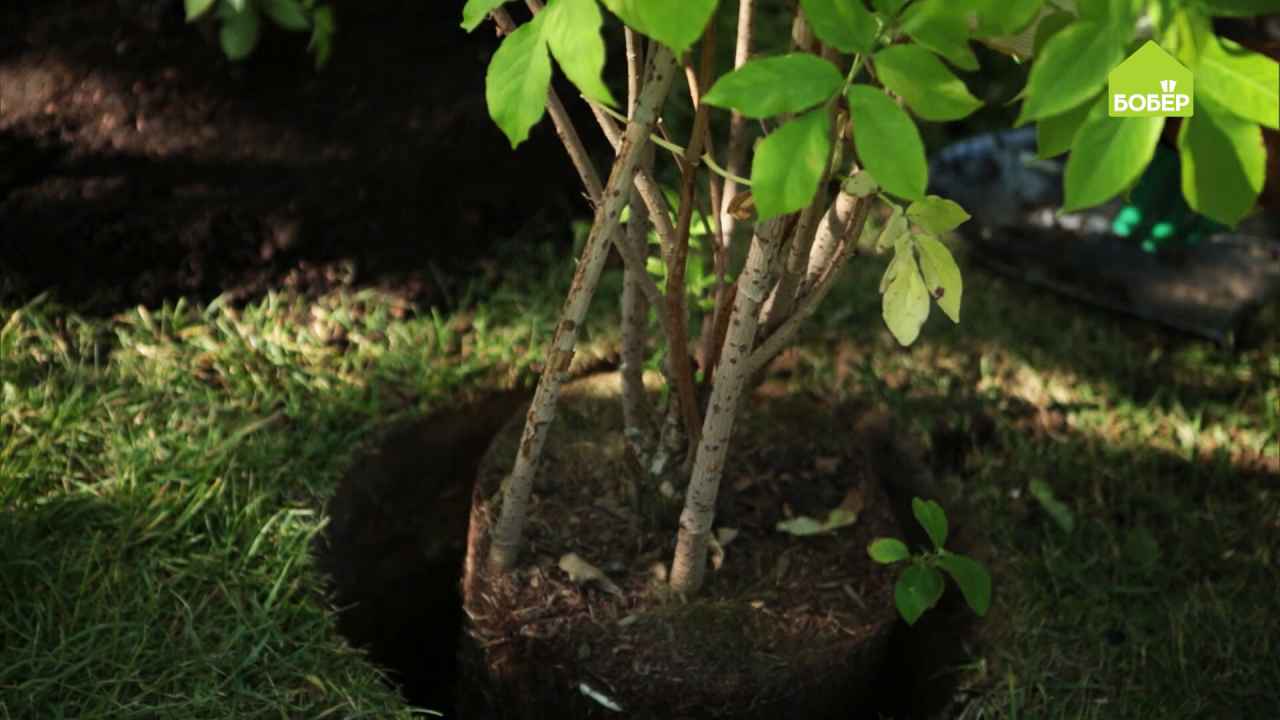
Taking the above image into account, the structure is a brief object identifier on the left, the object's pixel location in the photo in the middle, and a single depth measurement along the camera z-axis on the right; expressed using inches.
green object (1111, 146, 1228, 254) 120.7
